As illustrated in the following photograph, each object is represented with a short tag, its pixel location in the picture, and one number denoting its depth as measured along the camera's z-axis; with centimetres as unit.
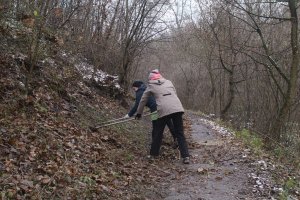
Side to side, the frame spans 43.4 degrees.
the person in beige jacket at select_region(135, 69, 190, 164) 804
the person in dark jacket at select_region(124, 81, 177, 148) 888
